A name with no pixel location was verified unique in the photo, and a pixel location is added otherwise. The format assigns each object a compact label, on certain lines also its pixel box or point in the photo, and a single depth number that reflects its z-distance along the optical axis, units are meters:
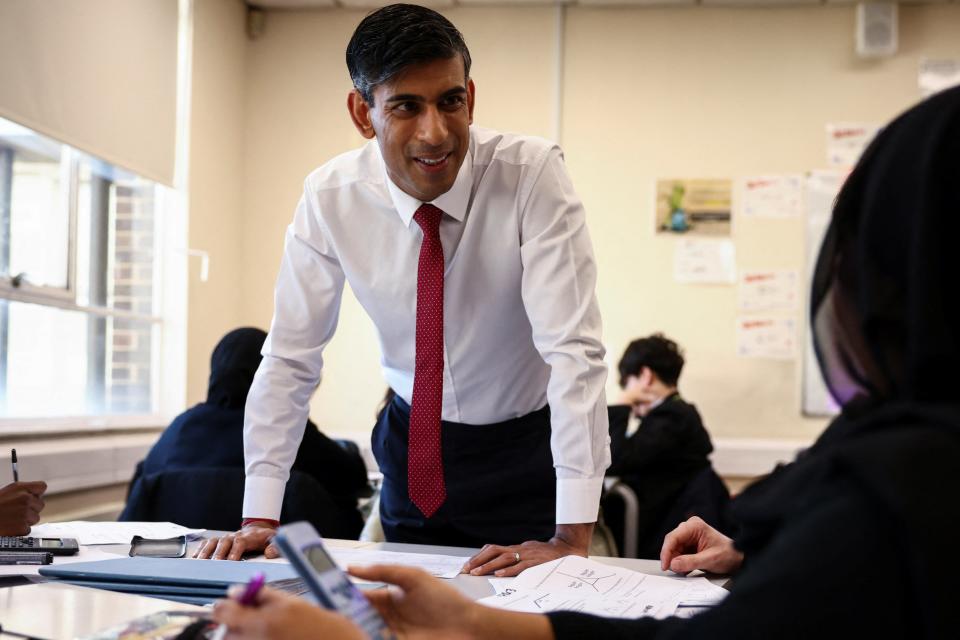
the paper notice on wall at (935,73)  4.53
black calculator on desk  1.44
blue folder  1.15
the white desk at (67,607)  0.98
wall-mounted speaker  4.48
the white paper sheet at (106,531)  1.62
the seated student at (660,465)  3.40
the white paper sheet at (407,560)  1.36
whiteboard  4.52
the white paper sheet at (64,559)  1.32
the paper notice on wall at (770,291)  4.54
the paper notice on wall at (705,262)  4.57
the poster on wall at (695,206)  4.57
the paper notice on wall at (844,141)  4.57
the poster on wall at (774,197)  4.56
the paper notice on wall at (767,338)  4.53
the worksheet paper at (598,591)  1.14
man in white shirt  1.70
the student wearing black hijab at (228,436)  2.46
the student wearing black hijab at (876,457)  0.59
